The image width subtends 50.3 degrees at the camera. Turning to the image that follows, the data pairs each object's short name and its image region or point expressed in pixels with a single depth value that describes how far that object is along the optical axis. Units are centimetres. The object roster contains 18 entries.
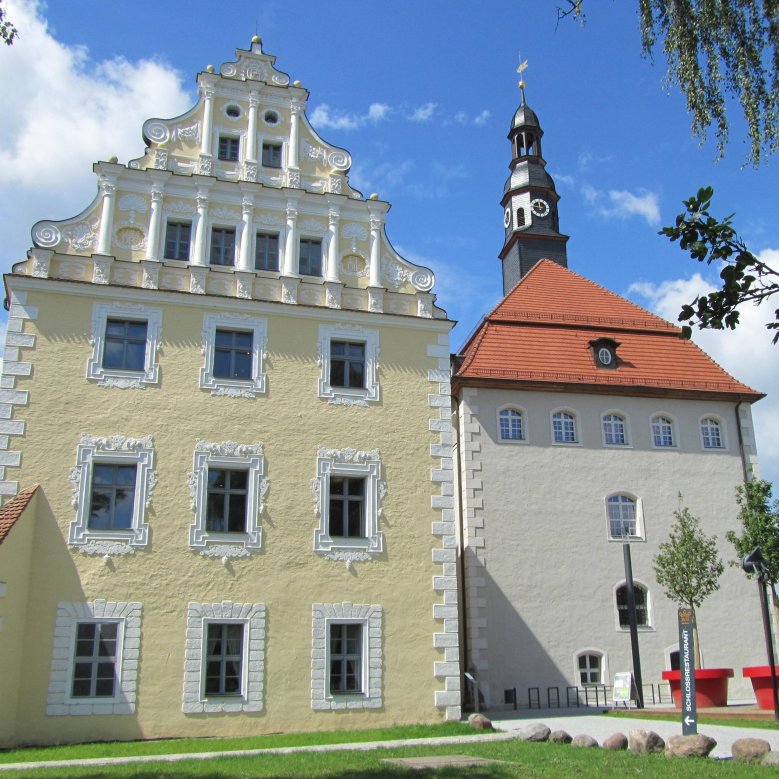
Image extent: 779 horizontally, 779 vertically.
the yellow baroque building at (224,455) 1538
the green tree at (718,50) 810
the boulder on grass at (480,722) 1486
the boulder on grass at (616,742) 1141
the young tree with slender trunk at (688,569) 2020
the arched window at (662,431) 2444
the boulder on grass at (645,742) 1089
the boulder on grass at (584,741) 1162
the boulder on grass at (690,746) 1030
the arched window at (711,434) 2480
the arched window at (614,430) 2411
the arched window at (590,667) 2167
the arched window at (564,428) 2374
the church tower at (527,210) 3222
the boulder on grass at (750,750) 974
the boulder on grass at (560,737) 1226
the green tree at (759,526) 2061
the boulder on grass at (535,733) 1263
